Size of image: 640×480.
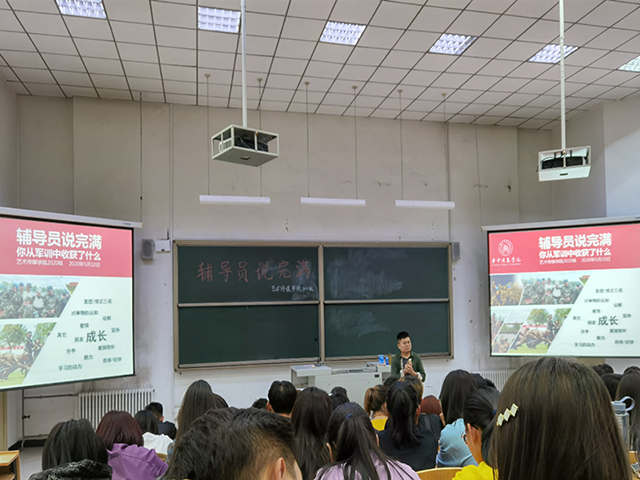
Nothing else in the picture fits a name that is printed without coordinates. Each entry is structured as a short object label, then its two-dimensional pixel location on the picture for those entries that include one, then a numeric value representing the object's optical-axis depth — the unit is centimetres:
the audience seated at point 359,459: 166
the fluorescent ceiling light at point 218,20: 413
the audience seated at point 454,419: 244
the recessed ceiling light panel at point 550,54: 484
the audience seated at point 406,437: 248
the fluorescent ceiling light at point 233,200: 512
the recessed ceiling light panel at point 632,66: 517
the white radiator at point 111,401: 548
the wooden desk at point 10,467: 324
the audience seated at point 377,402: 332
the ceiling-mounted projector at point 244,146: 310
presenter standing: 532
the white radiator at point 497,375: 670
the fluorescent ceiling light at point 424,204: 559
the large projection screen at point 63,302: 460
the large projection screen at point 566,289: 579
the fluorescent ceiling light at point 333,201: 541
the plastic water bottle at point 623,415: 164
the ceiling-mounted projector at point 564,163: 368
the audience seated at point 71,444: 194
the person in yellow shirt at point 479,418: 180
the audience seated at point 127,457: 216
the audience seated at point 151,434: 302
